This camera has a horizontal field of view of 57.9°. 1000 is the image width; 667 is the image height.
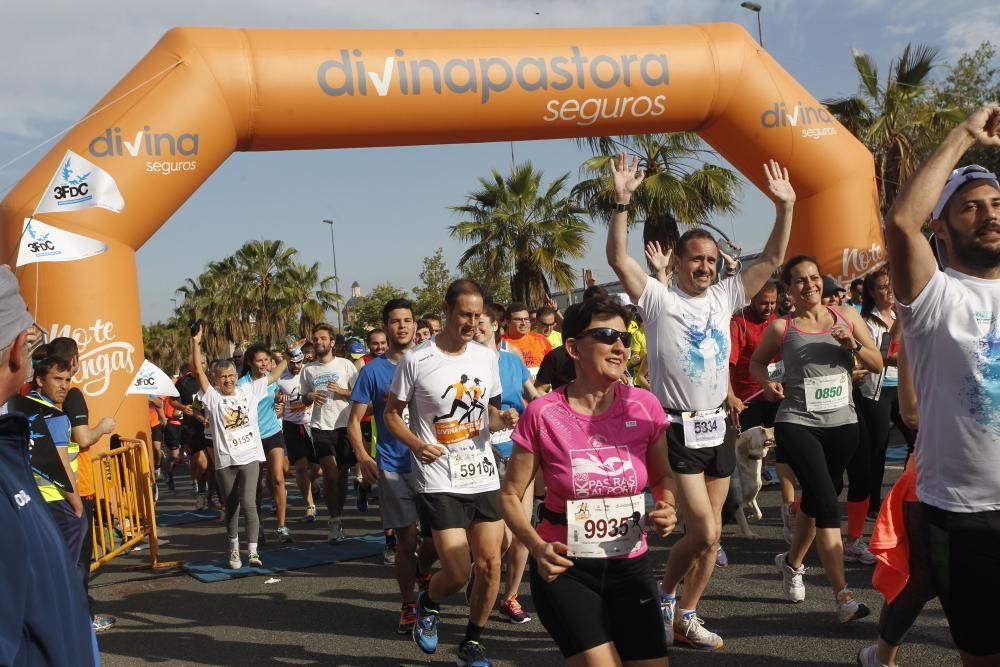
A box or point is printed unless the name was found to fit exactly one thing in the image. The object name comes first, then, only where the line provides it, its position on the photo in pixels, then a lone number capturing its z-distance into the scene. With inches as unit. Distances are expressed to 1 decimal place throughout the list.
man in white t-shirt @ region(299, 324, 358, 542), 357.1
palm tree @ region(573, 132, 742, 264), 733.9
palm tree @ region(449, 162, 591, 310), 976.3
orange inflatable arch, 307.3
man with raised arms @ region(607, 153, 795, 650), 176.9
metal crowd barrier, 295.9
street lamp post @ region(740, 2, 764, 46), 824.9
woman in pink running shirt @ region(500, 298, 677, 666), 115.2
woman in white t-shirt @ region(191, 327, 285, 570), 309.0
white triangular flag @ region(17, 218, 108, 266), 297.1
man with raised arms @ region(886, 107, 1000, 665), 102.6
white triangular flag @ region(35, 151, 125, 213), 300.0
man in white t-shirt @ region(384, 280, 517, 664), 187.5
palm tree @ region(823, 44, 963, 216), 681.0
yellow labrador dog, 279.7
